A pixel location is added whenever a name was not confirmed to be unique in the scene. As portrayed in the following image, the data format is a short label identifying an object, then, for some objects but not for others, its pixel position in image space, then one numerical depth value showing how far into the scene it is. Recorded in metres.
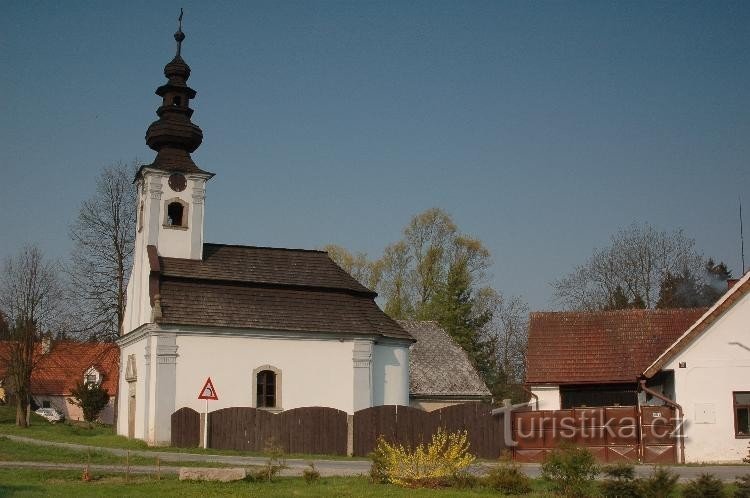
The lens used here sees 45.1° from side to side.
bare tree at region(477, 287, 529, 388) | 66.94
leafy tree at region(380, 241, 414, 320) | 62.28
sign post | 27.34
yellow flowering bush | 17.92
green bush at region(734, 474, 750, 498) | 13.73
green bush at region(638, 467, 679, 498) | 14.75
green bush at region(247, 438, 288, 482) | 18.48
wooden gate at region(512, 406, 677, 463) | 26.91
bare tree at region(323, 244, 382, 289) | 63.97
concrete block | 18.05
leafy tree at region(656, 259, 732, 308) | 46.88
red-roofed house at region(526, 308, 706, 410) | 30.45
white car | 58.88
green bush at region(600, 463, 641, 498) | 15.22
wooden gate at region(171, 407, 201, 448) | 31.17
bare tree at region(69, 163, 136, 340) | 46.72
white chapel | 33.09
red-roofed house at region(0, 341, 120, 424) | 69.38
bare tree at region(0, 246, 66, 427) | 46.56
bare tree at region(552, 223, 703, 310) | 55.34
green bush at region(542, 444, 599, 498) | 16.28
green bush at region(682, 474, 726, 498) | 14.36
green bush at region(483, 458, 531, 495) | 16.94
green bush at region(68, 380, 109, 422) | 49.72
